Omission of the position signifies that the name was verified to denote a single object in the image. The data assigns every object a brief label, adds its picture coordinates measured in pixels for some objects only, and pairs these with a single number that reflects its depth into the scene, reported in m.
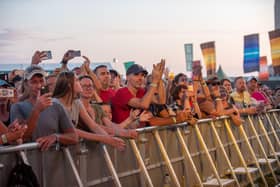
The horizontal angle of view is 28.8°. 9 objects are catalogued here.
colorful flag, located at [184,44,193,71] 24.07
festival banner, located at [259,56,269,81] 27.62
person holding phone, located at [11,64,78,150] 5.42
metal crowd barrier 5.66
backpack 4.88
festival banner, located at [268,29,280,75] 21.33
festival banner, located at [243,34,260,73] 21.47
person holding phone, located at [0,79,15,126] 6.01
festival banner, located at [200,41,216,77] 19.98
